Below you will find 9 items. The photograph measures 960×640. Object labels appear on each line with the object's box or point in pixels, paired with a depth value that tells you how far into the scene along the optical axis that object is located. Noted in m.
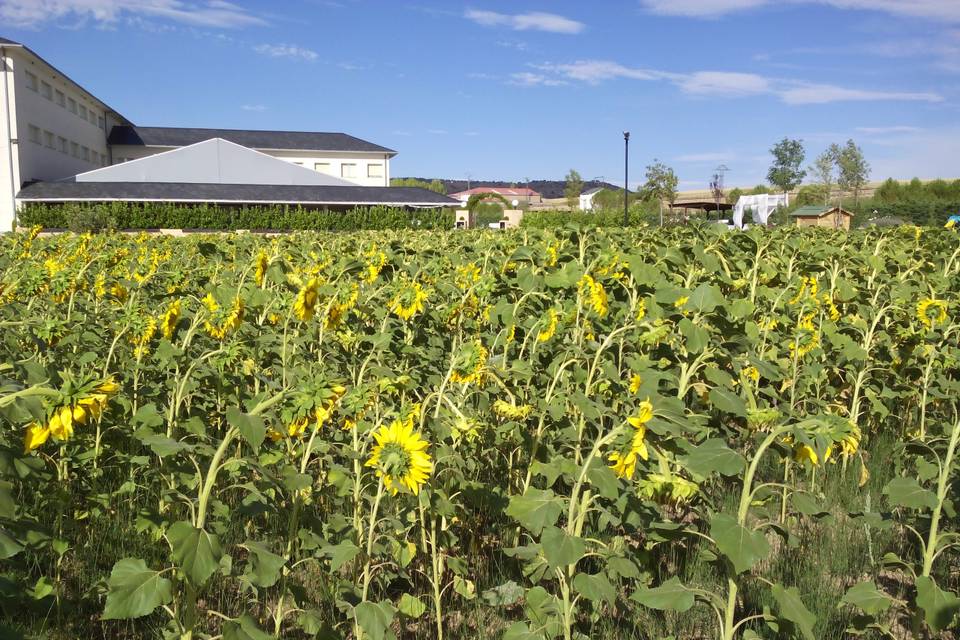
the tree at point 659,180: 66.00
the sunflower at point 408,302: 3.18
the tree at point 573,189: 73.12
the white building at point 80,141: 34.50
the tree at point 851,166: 60.34
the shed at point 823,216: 30.18
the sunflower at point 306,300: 2.80
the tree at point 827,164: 61.31
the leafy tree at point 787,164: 67.81
